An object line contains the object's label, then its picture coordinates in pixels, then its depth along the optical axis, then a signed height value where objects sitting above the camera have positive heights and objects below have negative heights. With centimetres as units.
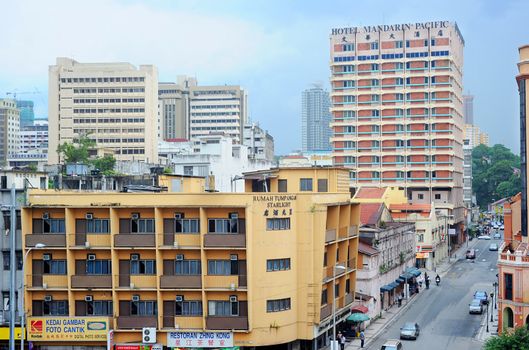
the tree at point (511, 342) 4550 -897
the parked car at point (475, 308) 7581 -1159
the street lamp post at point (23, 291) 5031 -661
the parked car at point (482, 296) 7875 -1109
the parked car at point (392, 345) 5578 -1117
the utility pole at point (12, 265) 3958 -381
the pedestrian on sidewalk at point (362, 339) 6128 -1172
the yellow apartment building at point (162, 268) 5188 -523
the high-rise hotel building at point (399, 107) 13738 +1390
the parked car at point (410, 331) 6412 -1171
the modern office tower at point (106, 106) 18175 +1899
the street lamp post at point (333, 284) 5237 -671
